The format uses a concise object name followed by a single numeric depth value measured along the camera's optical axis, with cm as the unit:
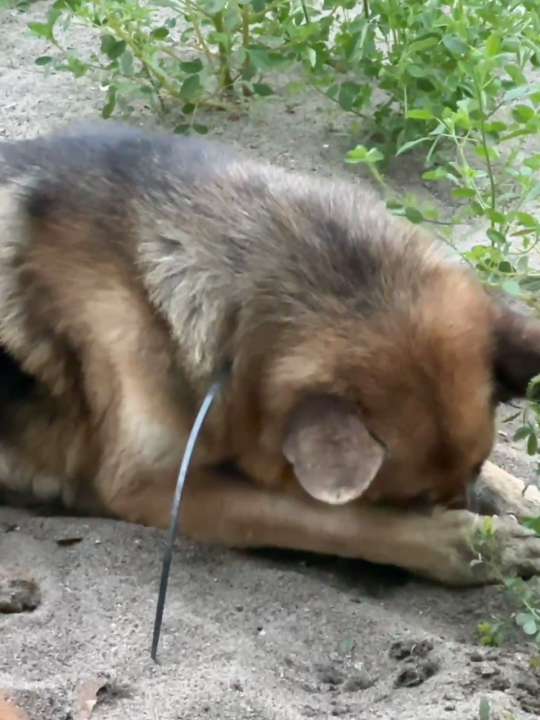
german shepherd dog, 225
